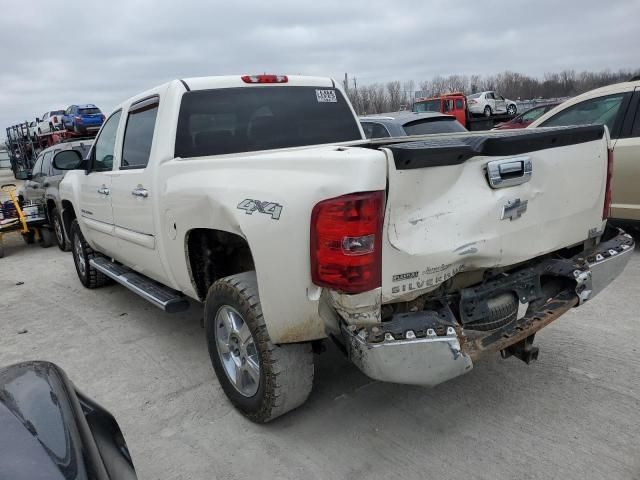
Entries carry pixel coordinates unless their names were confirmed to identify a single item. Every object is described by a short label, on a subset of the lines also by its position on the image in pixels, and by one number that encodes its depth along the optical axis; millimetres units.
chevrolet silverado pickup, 2209
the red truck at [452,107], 21708
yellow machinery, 9219
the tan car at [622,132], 5613
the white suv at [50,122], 22047
